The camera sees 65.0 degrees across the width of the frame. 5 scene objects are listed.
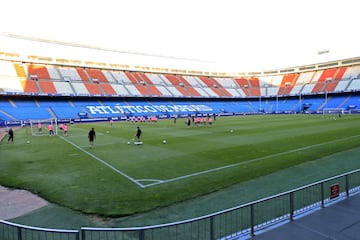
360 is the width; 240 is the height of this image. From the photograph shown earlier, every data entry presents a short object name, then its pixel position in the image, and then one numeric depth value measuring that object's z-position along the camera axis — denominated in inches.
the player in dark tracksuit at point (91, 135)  914.7
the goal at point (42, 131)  1386.0
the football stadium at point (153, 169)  331.0
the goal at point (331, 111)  2783.0
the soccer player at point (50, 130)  1356.9
